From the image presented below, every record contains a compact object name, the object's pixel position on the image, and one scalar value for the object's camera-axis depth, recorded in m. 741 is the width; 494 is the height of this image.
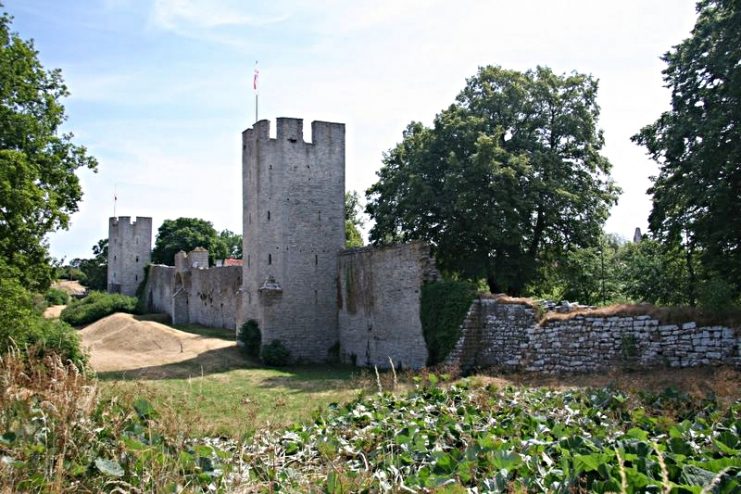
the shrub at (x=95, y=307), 38.84
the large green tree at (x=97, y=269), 59.44
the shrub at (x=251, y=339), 24.41
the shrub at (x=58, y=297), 50.59
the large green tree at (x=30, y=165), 17.80
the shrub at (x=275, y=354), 23.62
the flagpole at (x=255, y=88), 26.27
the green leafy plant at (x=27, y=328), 15.08
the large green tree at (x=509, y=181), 20.94
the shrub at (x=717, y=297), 12.41
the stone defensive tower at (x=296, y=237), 24.41
